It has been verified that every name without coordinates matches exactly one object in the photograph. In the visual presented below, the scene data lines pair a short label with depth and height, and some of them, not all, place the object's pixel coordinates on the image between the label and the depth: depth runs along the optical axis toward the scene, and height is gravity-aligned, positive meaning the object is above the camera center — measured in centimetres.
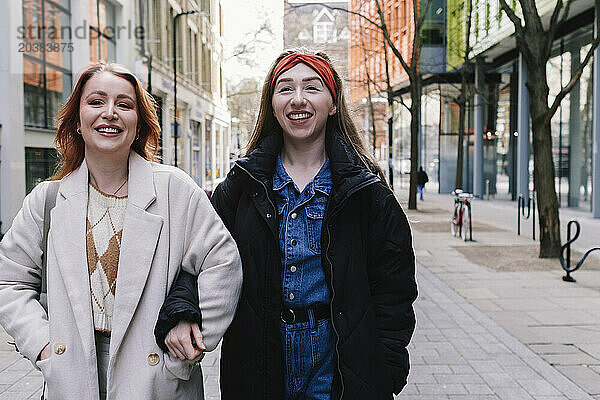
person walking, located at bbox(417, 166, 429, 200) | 3272 -76
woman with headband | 249 -40
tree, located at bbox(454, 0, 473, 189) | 2480 +219
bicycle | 1578 -121
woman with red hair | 229 -34
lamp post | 2852 +393
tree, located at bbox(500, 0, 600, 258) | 1195 +94
